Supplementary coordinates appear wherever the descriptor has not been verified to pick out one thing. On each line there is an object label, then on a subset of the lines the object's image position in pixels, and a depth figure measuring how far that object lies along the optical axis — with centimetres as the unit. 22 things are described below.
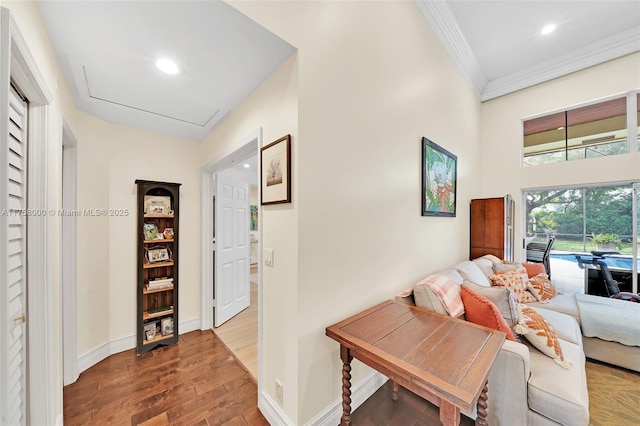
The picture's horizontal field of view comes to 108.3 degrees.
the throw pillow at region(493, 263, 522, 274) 291
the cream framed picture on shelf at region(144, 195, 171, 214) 254
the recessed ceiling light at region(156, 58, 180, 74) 151
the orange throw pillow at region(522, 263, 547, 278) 305
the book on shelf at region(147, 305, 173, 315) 250
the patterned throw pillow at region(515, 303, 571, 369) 152
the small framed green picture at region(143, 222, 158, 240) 250
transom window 310
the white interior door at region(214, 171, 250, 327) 297
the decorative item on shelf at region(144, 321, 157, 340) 245
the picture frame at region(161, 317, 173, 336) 253
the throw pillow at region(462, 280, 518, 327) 166
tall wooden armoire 334
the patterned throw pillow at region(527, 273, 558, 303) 265
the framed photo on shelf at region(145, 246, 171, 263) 252
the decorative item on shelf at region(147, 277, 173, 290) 250
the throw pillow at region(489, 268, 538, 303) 262
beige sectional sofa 125
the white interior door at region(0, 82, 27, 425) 101
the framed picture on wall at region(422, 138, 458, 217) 243
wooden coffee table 94
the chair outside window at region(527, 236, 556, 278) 372
